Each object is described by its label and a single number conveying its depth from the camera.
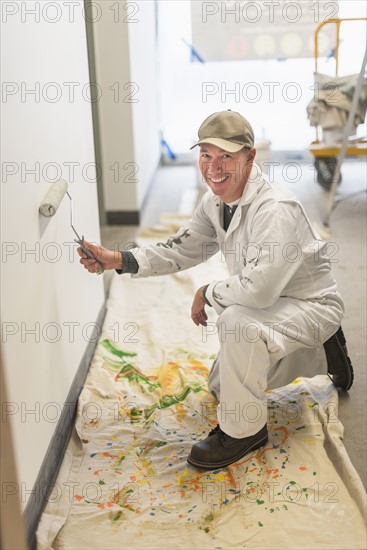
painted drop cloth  2.09
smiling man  2.30
